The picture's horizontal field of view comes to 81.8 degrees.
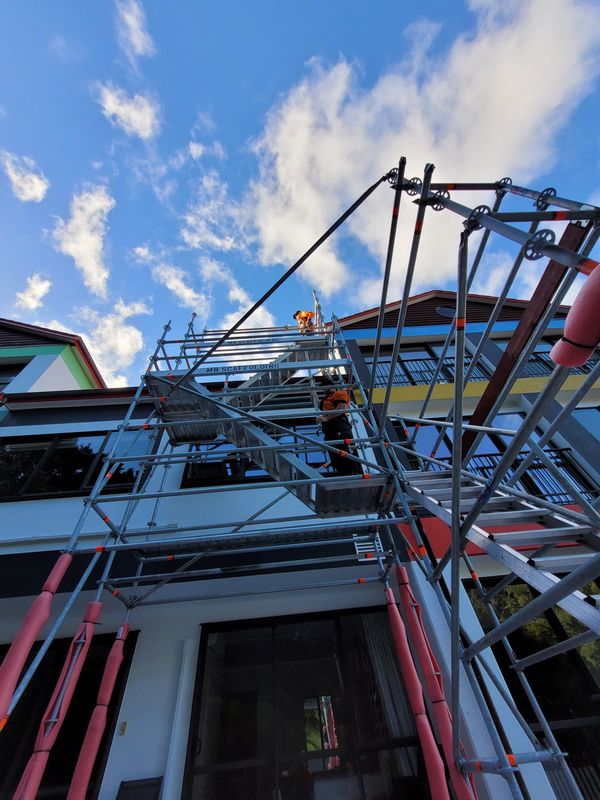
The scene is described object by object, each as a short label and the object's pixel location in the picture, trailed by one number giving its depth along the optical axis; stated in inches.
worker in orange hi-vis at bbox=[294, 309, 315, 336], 332.8
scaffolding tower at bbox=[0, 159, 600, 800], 79.5
